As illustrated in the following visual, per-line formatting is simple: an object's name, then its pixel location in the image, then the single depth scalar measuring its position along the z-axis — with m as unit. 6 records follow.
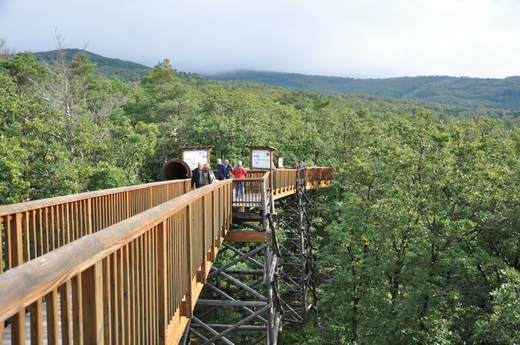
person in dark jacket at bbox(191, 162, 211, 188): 11.34
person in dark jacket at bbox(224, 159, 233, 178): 13.46
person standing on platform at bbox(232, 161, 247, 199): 13.74
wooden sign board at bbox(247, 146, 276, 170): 16.25
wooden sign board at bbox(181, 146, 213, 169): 13.90
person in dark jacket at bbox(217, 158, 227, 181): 13.55
